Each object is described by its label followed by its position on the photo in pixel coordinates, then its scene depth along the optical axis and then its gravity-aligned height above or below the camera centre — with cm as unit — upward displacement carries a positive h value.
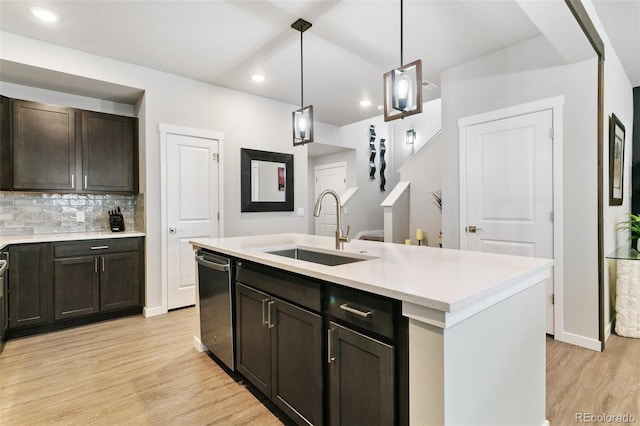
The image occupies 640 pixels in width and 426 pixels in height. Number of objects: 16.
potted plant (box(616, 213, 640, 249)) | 328 -19
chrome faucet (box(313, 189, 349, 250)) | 216 -13
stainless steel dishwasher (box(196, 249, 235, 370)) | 227 -68
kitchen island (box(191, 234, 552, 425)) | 108 -43
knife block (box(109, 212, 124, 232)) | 379 -12
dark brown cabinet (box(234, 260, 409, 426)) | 122 -62
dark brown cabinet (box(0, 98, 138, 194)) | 316 +64
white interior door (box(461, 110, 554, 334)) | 294 +21
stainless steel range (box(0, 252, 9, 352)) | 267 -76
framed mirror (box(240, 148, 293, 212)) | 444 +42
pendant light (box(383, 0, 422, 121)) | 188 +68
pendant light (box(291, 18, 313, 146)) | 270 +73
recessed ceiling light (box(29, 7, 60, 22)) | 255 +156
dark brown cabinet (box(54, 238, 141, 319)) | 320 -65
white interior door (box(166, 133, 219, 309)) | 380 +9
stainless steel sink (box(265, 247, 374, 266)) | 204 -31
